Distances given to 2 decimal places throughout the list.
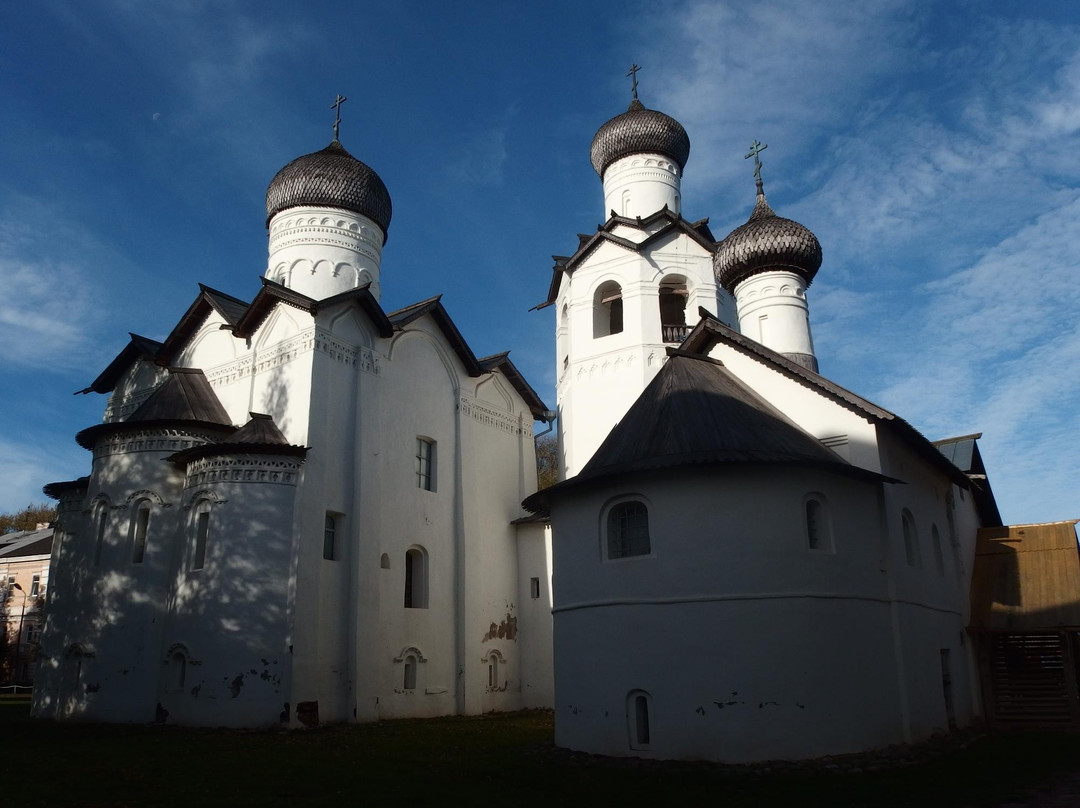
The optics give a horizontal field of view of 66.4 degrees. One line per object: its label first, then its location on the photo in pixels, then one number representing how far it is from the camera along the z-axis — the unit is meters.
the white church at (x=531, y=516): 8.84
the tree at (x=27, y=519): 44.78
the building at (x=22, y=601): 31.69
